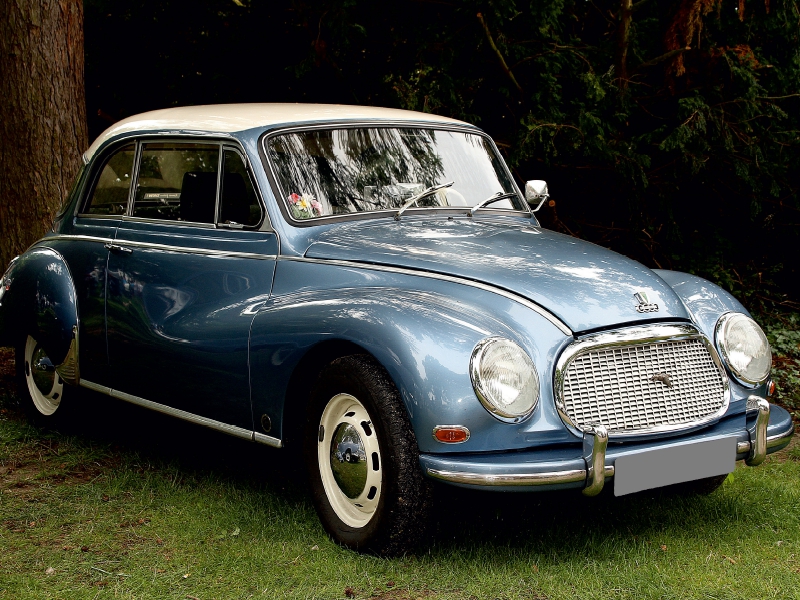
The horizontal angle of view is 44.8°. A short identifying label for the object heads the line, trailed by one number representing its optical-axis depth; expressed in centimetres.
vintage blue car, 365
